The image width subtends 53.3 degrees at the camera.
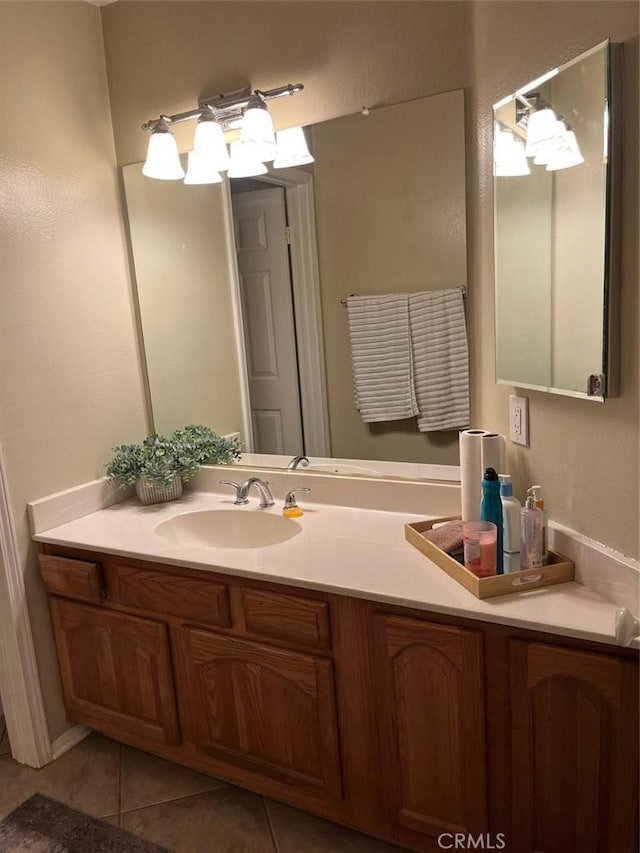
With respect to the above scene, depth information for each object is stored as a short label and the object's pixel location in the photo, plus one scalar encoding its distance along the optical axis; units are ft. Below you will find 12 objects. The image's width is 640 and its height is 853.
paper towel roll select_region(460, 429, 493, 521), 5.37
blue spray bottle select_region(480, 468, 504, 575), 4.91
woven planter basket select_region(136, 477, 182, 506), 7.43
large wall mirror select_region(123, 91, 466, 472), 5.97
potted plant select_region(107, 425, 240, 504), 7.36
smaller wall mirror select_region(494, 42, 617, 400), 4.16
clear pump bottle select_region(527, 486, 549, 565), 4.75
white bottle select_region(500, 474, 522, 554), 4.98
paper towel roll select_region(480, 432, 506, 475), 5.31
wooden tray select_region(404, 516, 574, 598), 4.60
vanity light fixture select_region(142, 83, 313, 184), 6.44
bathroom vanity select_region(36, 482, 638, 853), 4.33
